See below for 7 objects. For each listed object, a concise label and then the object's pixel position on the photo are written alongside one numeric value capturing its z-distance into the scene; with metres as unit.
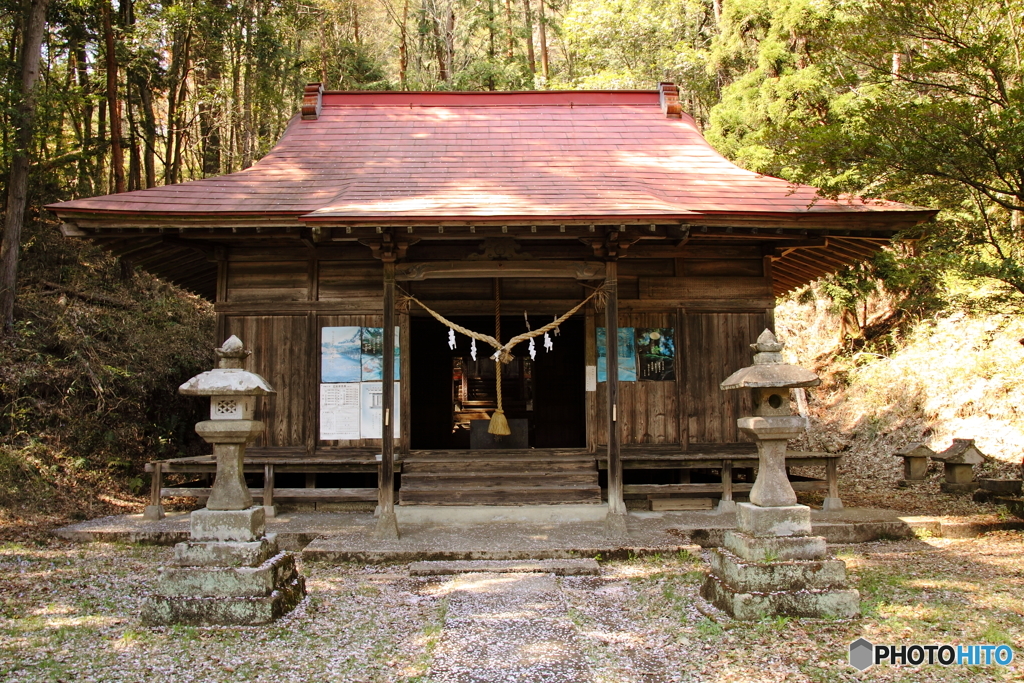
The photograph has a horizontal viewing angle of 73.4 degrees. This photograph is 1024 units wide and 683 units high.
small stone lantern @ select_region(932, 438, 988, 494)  9.05
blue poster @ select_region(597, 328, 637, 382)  8.42
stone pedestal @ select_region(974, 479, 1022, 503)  8.48
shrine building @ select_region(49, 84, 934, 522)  7.18
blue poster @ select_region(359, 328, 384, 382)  8.30
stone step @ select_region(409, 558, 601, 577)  6.03
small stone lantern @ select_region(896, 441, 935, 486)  9.98
